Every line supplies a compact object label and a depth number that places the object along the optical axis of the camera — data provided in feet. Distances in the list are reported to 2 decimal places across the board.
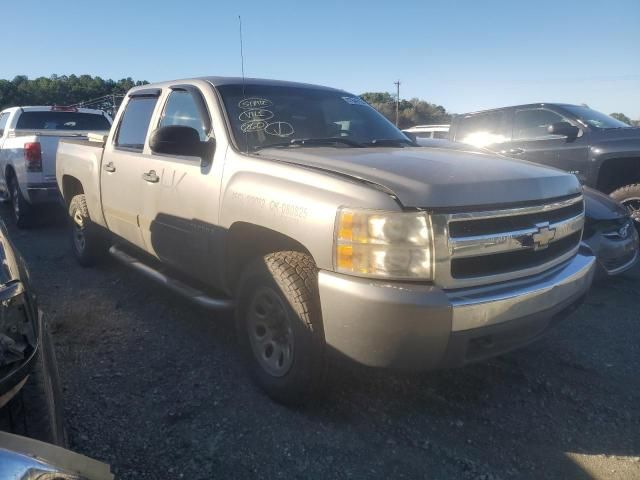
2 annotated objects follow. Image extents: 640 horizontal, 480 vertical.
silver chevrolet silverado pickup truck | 7.53
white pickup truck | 23.39
